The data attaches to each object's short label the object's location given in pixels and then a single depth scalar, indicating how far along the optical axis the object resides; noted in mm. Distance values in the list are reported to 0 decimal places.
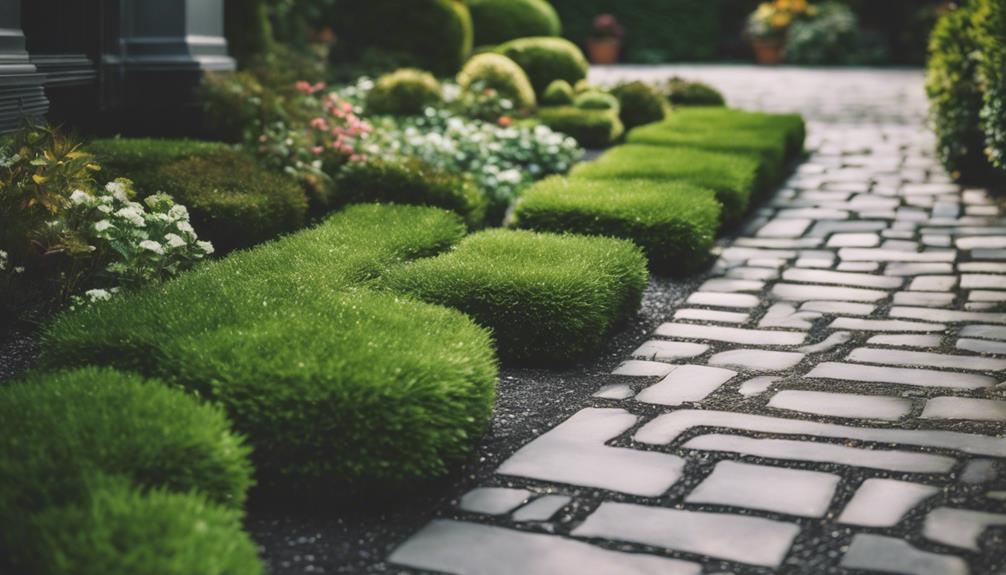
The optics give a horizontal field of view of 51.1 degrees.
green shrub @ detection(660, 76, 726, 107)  12047
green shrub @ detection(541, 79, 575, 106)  11172
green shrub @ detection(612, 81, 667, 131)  10945
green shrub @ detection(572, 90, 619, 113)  10688
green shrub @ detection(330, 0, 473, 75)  12547
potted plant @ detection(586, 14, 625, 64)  23656
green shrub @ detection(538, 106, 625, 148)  9891
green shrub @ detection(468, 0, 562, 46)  15031
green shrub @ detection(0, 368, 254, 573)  2377
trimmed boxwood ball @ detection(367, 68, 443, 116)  10062
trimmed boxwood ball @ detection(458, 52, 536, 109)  10641
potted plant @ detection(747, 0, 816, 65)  23423
